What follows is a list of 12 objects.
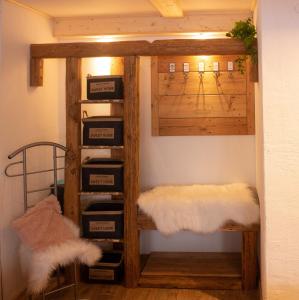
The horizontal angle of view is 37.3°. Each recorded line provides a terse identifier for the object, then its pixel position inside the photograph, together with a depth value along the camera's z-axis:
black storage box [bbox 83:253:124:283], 3.86
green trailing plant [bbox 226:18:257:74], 3.51
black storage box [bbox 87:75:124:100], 3.78
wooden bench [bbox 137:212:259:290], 3.69
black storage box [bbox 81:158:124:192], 3.78
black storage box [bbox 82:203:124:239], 3.79
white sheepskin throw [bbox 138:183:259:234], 3.62
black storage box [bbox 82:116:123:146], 3.77
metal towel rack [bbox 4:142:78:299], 3.43
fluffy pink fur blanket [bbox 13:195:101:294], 3.13
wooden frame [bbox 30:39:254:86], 3.69
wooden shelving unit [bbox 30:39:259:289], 3.72
